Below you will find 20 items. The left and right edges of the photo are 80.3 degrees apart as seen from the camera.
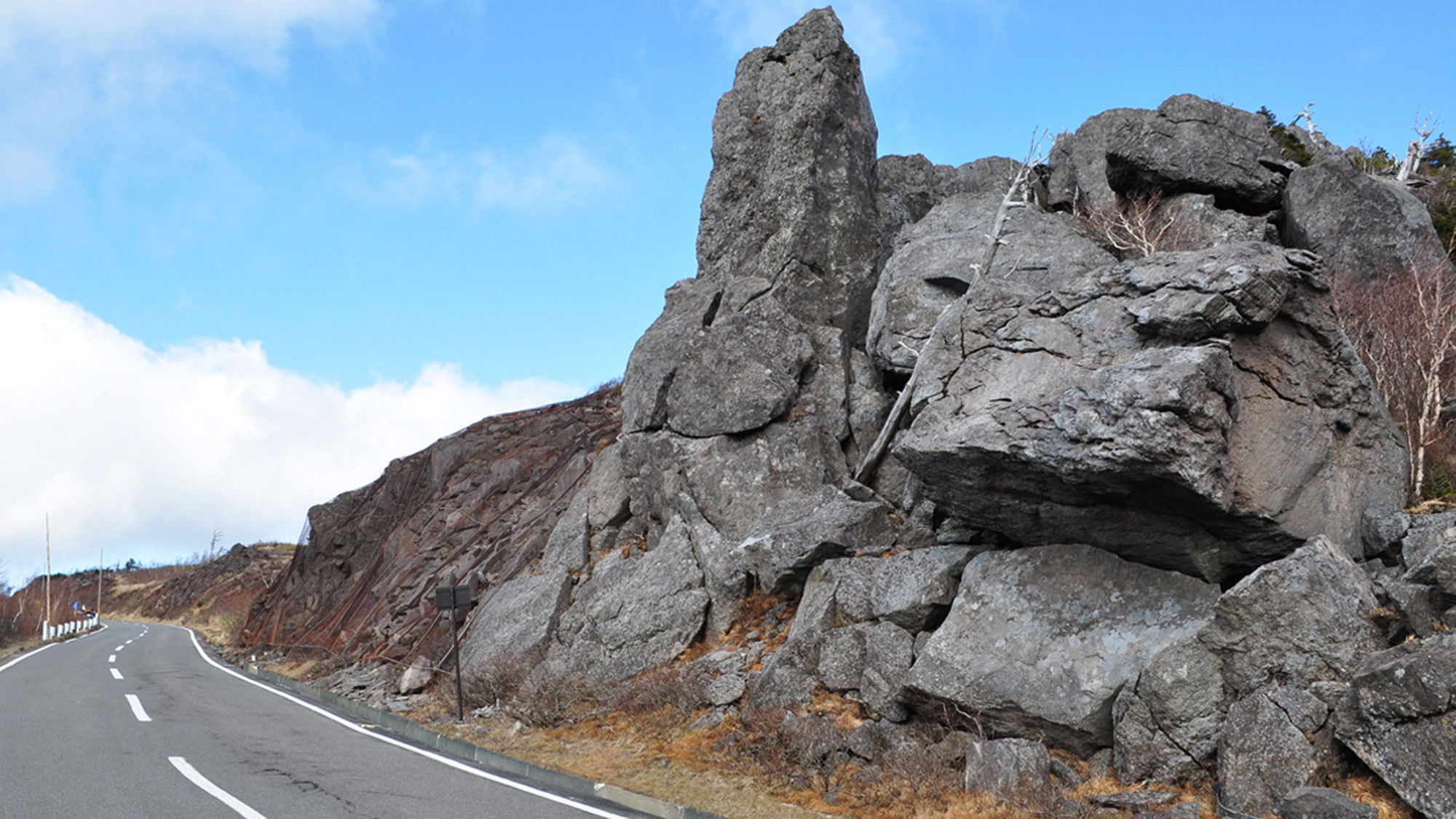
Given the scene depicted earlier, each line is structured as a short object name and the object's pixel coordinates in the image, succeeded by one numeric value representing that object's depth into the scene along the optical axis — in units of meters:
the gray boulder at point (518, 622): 17.14
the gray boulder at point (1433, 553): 8.39
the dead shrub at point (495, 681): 15.81
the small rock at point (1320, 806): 7.35
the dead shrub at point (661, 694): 13.20
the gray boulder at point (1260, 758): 8.02
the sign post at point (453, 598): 15.70
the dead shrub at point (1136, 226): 18.64
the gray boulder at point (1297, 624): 8.75
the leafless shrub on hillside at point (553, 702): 14.11
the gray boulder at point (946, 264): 17.12
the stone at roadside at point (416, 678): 18.09
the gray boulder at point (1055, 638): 9.85
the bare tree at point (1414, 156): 23.62
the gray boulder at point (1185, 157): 19.67
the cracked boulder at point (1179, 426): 9.62
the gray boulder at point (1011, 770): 8.80
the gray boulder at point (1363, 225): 17.52
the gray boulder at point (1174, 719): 8.93
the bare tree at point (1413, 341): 12.81
